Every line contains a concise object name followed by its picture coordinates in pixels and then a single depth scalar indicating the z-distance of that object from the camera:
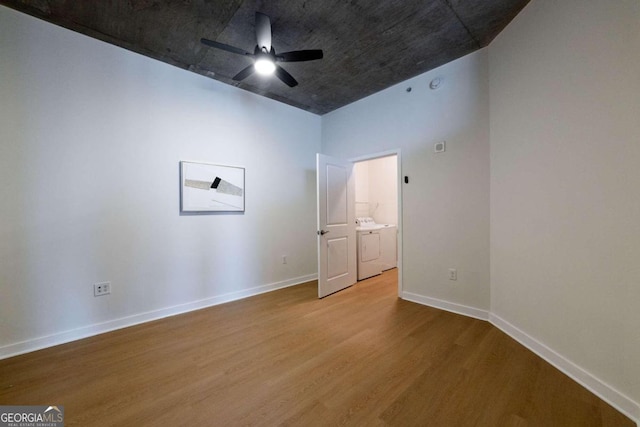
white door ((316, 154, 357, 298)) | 3.18
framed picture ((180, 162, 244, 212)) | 2.74
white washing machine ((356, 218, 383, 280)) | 3.93
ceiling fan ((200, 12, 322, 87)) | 1.98
